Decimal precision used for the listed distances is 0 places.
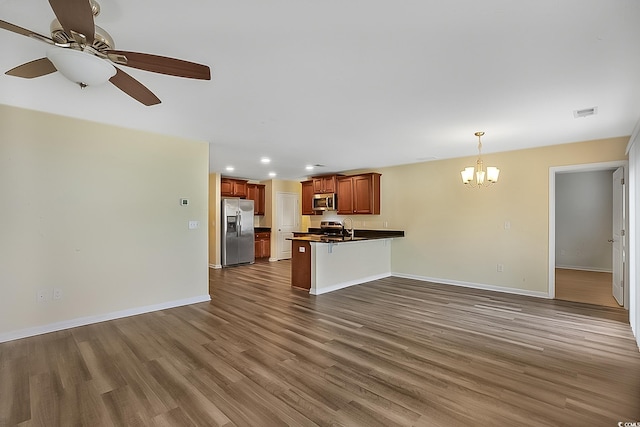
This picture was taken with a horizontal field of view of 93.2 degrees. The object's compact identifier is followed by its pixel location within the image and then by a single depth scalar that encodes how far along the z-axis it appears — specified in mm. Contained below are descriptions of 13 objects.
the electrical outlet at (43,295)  3328
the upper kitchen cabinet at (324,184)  7551
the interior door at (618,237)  4328
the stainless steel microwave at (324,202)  7520
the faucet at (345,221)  7571
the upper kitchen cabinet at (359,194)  6879
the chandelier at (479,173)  4215
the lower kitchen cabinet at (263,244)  8815
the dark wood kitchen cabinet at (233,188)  8203
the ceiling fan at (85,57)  1405
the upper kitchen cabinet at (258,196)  9112
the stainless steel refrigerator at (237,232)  7668
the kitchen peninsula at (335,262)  5168
